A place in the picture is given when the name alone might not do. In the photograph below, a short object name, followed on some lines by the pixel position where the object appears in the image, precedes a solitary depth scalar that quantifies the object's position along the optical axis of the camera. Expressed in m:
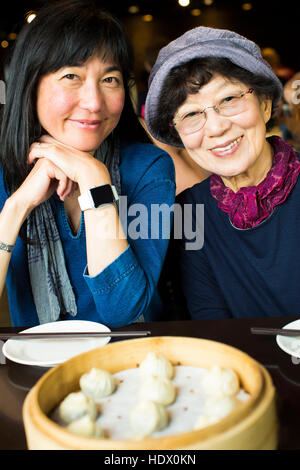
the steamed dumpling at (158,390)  0.60
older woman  1.28
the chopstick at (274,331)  0.92
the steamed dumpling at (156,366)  0.63
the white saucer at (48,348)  0.91
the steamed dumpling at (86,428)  0.52
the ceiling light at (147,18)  7.87
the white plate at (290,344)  0.86
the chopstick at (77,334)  0.98
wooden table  0.67
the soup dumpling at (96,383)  0.61
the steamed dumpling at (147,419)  0.54
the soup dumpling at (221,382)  0.58
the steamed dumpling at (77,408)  0.57
